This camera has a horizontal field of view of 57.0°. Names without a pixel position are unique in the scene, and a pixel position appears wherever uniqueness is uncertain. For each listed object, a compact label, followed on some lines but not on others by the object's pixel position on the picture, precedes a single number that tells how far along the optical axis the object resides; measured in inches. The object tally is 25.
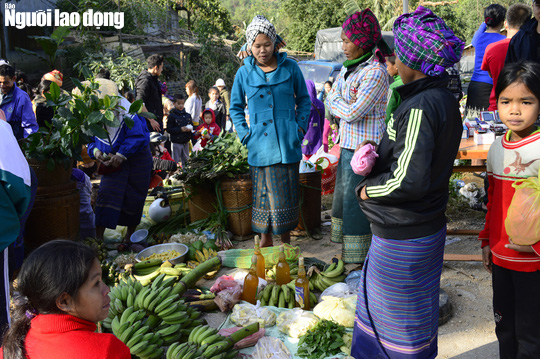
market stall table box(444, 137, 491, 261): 165.2
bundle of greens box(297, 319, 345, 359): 124.6
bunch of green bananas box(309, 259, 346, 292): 161.5
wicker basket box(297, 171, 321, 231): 221.5
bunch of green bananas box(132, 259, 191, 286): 172.1
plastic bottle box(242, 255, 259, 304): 153.3
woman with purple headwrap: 90.0
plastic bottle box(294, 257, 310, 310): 142.9
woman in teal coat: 187.0
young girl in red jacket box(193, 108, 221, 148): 377.3
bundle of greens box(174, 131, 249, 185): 220.6
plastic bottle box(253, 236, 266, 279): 165.6
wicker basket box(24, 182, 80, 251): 187.5
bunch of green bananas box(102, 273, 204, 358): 114.1
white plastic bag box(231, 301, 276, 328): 139.0
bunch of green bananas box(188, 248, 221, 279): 189.2
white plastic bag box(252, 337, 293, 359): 122.3
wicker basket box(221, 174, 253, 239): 217.0
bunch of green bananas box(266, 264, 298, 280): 171.0
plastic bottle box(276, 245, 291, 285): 160.1
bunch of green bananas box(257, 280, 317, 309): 151.0
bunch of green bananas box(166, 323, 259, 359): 112.6
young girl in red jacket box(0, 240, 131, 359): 69.4
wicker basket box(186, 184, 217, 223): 227.5
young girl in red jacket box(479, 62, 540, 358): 96.7
